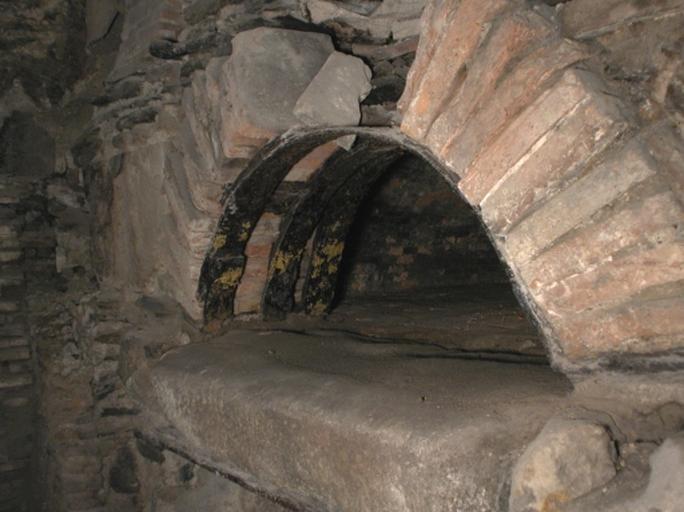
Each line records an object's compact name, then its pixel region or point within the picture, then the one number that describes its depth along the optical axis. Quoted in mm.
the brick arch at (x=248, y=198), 1915
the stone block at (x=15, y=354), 3264
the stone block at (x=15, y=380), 3283
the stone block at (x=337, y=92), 1717
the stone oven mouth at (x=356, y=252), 2186
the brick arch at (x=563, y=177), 1110
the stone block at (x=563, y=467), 1163
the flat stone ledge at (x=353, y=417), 1306
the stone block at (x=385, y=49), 1627
